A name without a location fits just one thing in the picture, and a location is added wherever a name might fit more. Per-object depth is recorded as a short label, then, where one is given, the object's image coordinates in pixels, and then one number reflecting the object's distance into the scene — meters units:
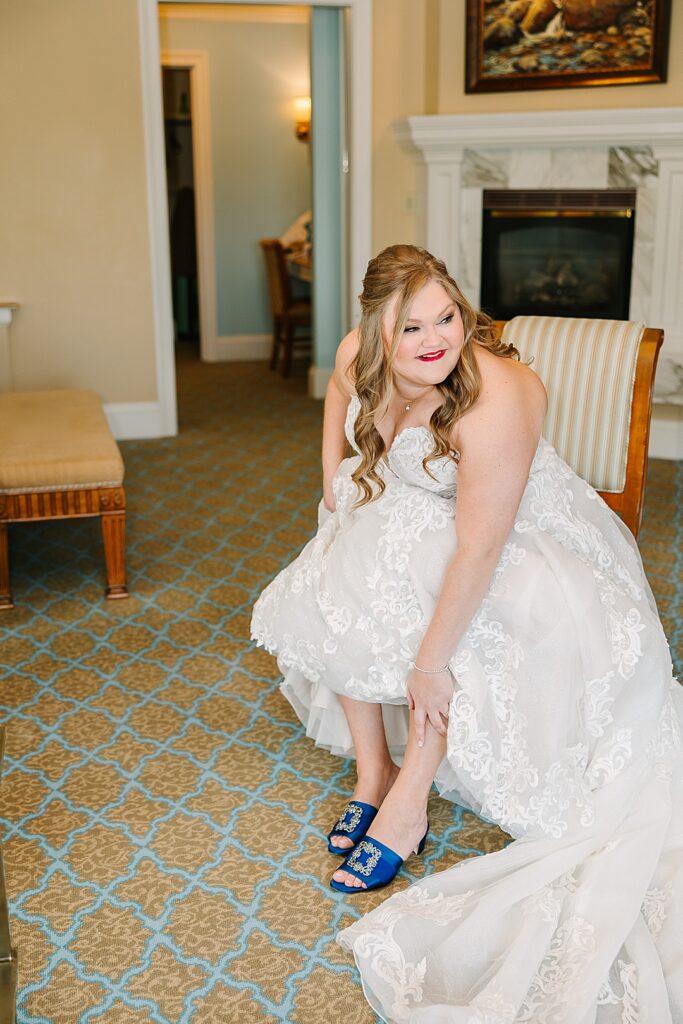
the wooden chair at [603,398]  2.95
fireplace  5.43
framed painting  5.09
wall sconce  7.97
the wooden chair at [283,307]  7.29
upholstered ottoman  3.58
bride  1.88
